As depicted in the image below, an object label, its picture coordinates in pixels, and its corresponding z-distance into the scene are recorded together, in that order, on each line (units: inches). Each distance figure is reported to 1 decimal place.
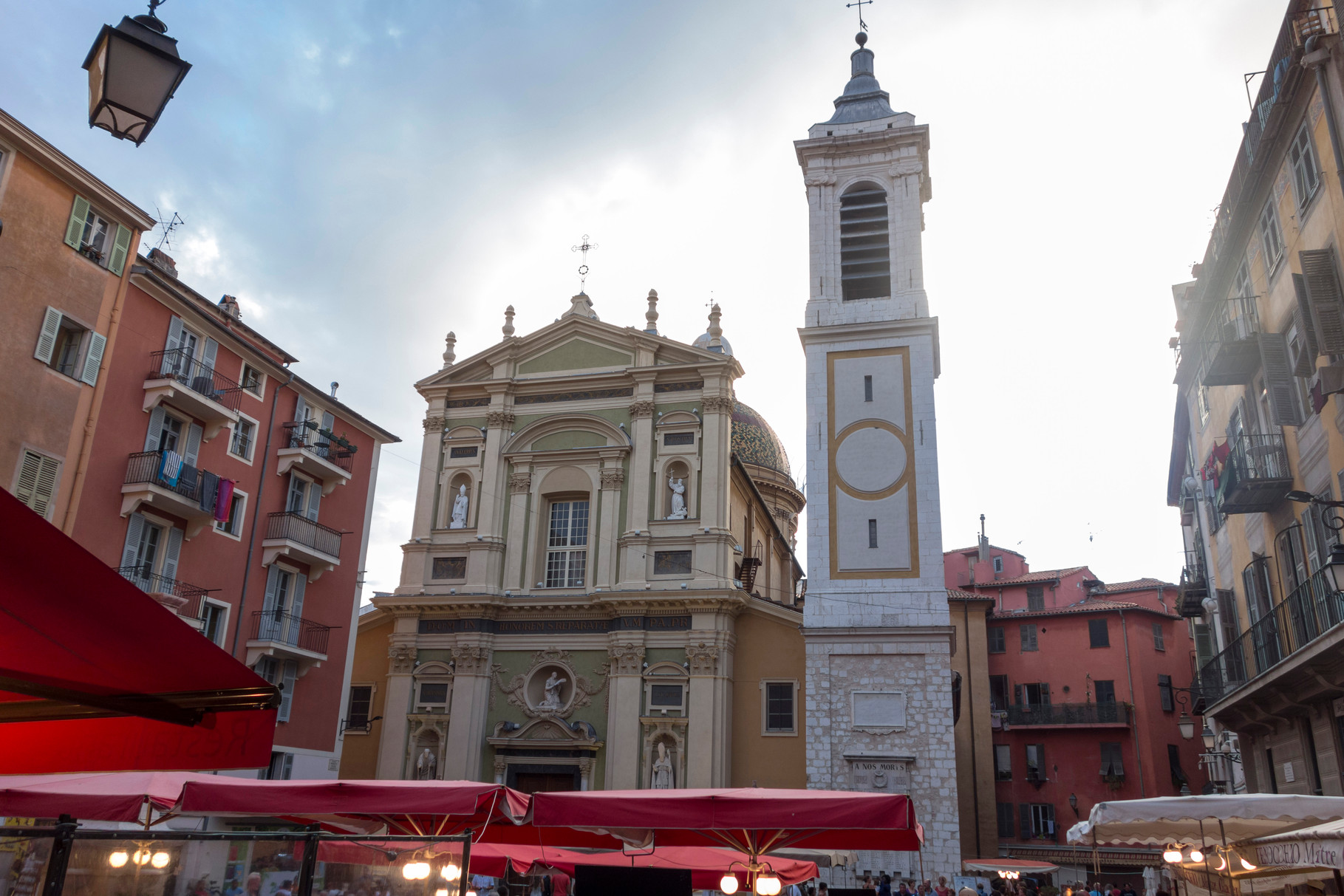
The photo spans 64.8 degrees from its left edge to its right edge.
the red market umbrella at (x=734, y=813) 375.2
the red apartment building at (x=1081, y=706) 1476.4
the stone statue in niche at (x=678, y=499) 1108.5
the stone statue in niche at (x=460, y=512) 1170.6
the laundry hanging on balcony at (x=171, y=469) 785.6
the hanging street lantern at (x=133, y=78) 211.6
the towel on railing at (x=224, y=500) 847.7
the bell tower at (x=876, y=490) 951.6
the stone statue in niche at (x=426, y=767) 1058.1
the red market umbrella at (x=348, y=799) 398.0
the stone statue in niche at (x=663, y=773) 1000.9
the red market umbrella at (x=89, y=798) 427.8
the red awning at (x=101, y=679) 168.4
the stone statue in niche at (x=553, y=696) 1067.3
